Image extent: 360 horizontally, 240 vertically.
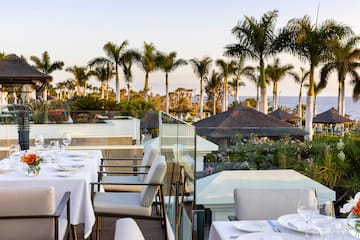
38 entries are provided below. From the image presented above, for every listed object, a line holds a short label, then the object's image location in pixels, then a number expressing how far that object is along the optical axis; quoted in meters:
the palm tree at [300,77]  29.17
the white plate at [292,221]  2.19
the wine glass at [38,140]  5.43
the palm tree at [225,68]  28.89
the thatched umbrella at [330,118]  20.00
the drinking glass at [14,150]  4.91
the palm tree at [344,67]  22.61
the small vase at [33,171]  3.96
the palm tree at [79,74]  32.31
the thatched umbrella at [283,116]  21.05
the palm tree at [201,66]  28.58
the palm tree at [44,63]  27.28
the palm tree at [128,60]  25.55
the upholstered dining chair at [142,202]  3.80
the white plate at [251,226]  2.23
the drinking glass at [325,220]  1.85
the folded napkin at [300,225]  2.19
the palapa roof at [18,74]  10.88
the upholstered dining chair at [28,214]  2.75
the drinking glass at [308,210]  2.01
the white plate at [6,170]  4.13
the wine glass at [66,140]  5.54
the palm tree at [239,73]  28.25
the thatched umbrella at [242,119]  8.59
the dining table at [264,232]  1.91
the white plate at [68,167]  4.21
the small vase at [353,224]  1.84
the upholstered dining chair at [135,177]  4.98
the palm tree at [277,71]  28.31
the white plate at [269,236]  2.06
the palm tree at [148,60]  25.95
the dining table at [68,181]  3.81
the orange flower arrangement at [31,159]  3.83
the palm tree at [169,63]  26.77
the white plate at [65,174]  3.99
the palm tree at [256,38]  19.28
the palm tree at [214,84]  30.75
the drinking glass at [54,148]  5.07
